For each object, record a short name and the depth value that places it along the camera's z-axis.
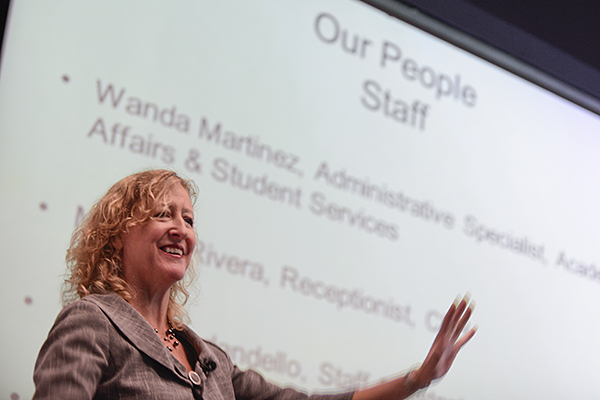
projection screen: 4.03
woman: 3.26
